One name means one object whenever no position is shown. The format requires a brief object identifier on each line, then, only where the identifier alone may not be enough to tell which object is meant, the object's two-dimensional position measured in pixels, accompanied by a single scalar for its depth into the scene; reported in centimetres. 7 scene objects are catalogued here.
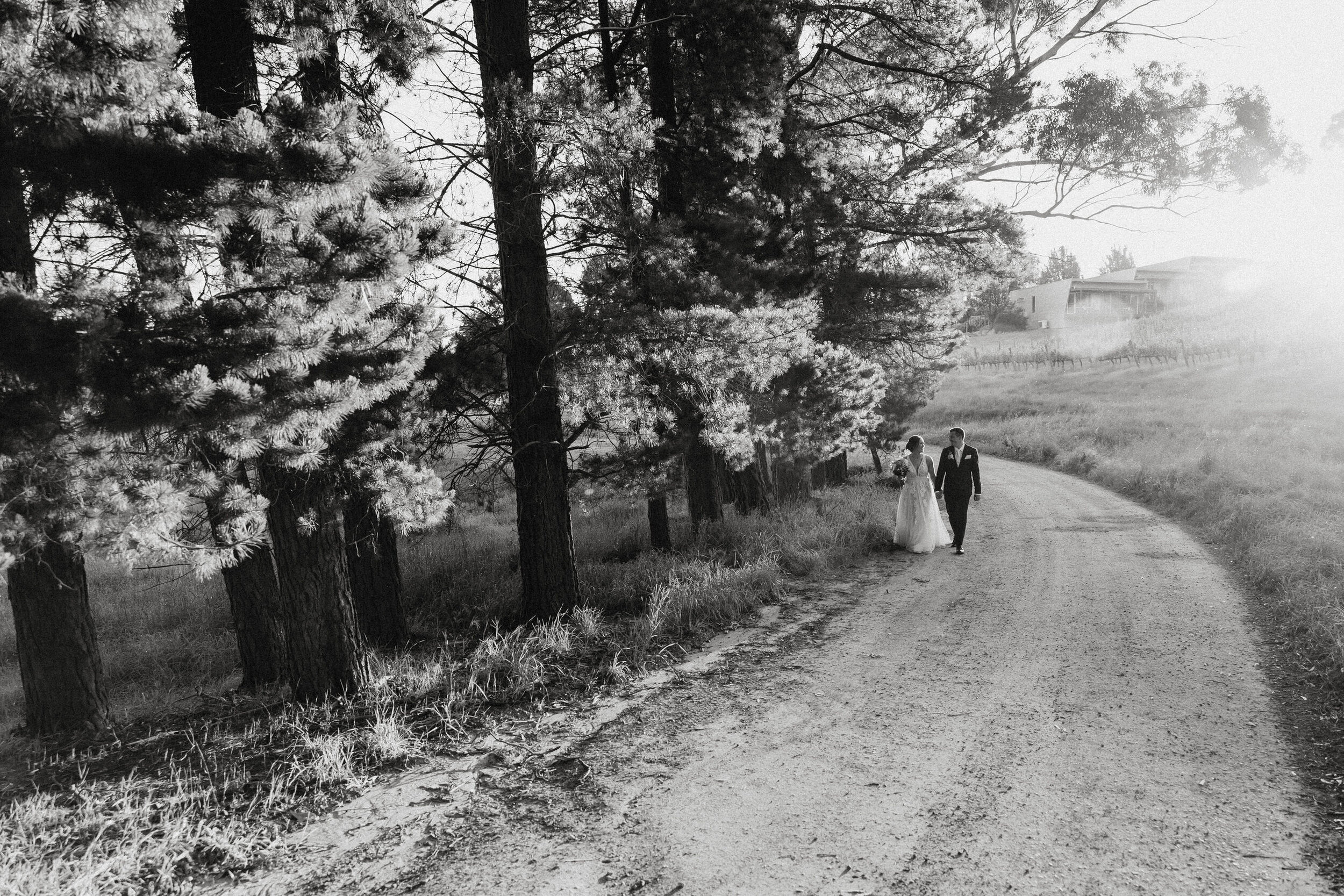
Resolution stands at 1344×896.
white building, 6450
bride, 1094
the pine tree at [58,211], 335
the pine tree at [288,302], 405
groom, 1079
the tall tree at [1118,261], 12762
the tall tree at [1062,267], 11925
